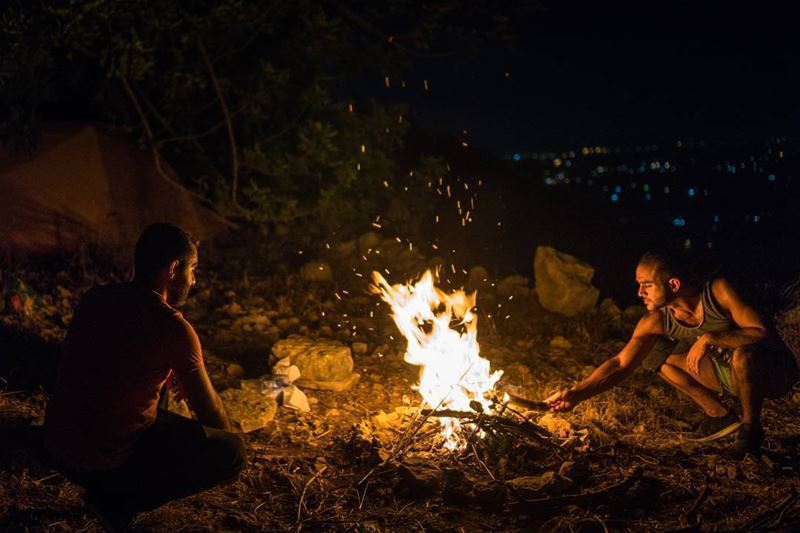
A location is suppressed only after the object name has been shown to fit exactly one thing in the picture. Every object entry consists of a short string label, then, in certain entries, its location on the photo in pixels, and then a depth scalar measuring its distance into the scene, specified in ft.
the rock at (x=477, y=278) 27.76
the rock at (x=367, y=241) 31.49
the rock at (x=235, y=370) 19.34
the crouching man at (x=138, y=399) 10.82
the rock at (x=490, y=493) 13.50
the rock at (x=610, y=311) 24.04
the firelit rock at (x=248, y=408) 16.28
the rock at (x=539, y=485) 13.58
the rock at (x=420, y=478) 13.80
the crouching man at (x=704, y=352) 15.07
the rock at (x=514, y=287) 26.68
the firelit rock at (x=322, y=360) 18.92
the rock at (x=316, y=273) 27.55
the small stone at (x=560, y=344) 22.08
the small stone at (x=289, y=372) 18.65
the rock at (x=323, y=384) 18.96
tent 27.35
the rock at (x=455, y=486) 13.67
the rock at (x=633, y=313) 24.17
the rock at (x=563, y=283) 24.67
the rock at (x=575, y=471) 14.17
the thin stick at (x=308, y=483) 12.72
